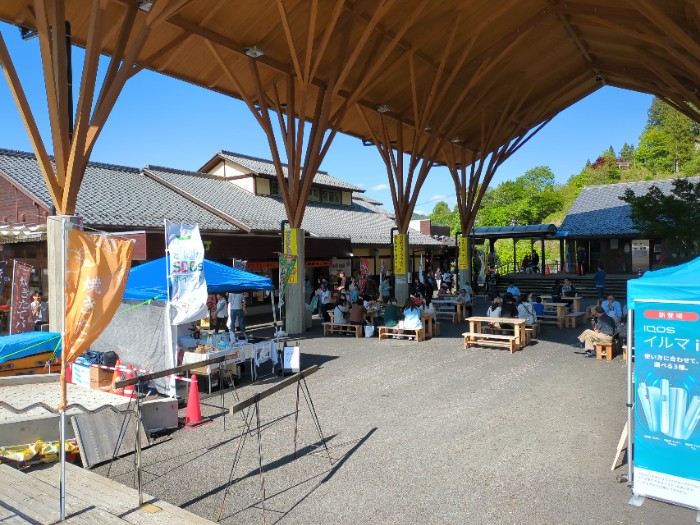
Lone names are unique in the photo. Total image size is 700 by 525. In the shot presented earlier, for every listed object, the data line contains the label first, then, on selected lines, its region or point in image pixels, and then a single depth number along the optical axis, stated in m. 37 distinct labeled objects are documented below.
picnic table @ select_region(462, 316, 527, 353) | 11.96
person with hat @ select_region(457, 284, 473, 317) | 17.34
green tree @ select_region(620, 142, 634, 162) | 67.95
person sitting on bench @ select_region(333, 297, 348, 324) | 15.09
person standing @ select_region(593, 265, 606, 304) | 23.39
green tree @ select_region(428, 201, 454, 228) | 83.19
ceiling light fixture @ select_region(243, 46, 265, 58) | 14.24
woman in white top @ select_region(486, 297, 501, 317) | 13.01
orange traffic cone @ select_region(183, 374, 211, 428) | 7.23
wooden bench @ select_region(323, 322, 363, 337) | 14.69
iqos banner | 4.49
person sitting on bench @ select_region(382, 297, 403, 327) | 14.07
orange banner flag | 4.80
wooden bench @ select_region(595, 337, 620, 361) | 10.77
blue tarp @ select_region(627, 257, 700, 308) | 4.46
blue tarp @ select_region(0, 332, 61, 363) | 8.20
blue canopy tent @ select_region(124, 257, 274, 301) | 8.83
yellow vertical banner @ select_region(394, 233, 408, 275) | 21.00
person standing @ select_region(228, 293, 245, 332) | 13.07
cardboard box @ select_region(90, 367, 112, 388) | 8.37
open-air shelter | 9.81
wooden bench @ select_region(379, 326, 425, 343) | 13.59
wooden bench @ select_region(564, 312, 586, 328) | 15.51
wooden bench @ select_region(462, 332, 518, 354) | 11.89
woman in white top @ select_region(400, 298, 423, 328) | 13.60
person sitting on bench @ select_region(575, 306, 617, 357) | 10.88
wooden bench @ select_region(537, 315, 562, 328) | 15.53
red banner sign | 11.95
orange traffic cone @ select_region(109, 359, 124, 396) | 7.73
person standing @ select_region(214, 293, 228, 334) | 14.37
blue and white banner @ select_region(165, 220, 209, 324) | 8.25
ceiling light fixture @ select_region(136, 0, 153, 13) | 11.00
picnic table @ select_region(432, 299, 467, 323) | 17.33
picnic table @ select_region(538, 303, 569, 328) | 15.54
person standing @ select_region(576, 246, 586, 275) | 29.16
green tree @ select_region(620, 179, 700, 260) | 17.17
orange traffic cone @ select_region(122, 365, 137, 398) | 7.27
